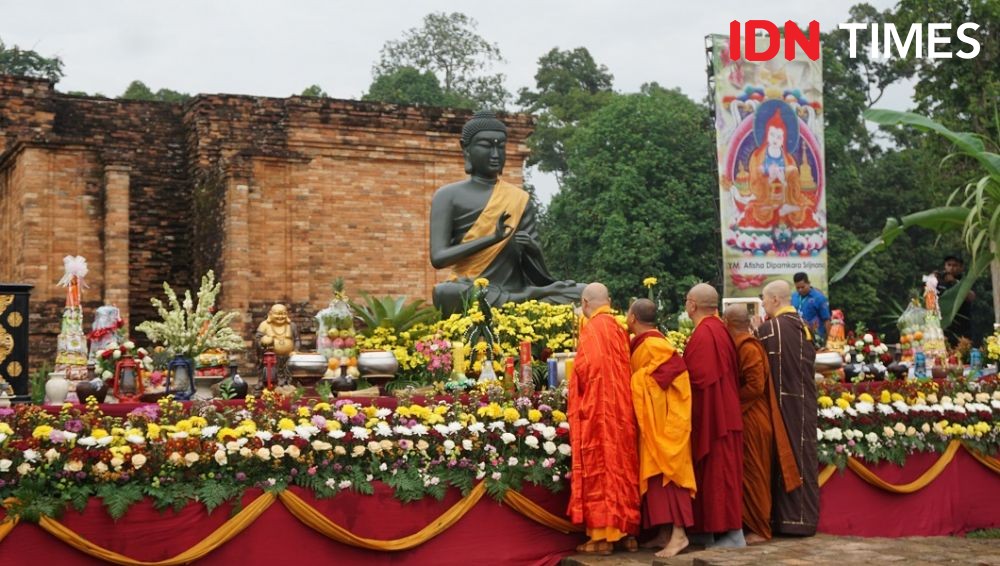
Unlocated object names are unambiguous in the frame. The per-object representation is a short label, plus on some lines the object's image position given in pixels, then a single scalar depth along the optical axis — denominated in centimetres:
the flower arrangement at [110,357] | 754
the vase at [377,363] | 780
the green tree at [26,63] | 3309
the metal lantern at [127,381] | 720
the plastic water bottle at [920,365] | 924
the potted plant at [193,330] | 774
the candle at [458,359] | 816
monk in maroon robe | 634
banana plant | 1102
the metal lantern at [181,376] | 737
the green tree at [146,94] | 3472
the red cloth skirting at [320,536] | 560
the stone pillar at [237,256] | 1770
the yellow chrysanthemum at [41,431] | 562
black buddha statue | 1005
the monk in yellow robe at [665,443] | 623
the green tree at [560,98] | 3509
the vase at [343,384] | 736
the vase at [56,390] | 688
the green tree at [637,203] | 2645
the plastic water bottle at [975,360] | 997
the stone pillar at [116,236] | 1742
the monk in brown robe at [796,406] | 674
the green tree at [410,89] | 3378
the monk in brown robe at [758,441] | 662
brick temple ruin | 1748
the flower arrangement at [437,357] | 824
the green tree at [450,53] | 3688
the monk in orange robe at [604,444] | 627
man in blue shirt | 1102
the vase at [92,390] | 683
